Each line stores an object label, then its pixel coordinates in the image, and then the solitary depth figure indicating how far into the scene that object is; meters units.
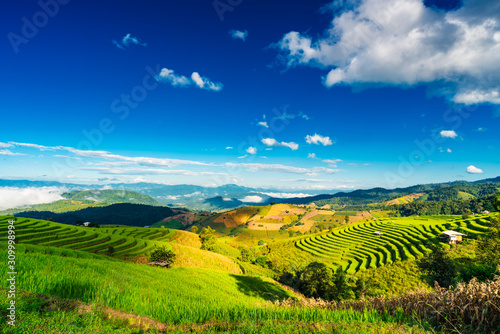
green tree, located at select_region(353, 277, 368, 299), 33.92
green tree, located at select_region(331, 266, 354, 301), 32.03
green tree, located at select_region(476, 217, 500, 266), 27.54
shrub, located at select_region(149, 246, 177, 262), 41.06
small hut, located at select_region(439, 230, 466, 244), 55.25
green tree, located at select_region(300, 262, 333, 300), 33.50
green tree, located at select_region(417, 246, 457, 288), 25.88
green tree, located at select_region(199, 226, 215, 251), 81.94
